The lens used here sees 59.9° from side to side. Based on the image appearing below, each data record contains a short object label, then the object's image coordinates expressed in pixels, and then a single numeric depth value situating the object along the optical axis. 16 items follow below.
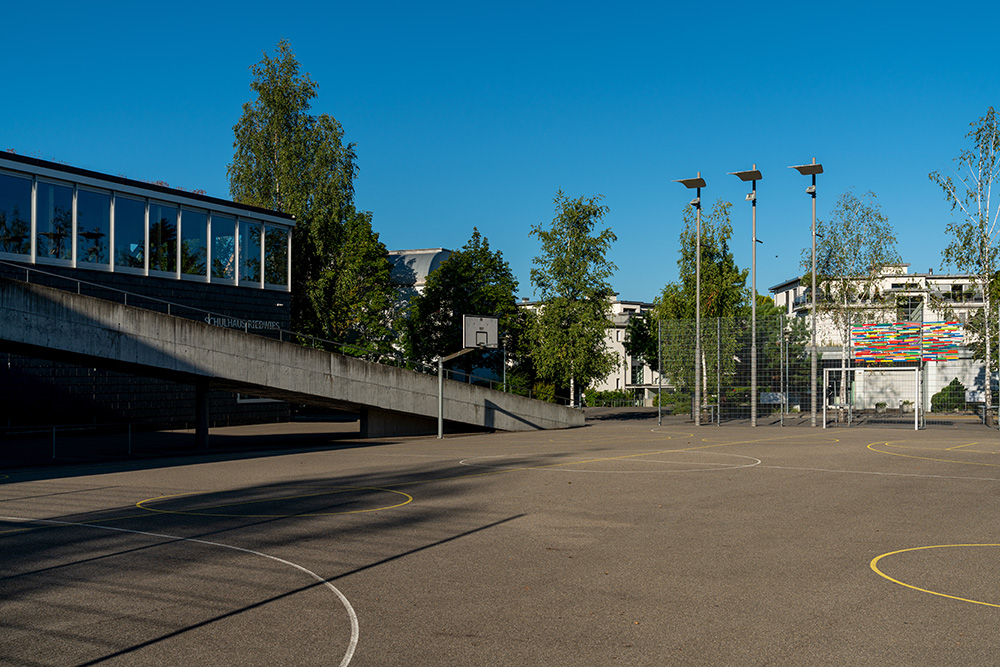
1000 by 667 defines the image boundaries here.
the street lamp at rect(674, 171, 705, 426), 38.97
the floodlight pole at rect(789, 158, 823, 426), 36.31
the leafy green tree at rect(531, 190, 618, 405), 42.31
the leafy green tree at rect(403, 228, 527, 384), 51.97
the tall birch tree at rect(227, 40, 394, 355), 48.84
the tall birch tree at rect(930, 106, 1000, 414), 39.03
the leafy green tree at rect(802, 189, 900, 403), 44.50
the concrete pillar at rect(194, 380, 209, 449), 26.30
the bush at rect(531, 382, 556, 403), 46.19
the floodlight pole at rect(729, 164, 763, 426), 38.03
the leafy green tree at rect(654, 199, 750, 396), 40.81
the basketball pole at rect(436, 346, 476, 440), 31.75
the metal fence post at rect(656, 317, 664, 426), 40.07
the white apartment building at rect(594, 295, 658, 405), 84.62
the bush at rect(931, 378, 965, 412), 39.84
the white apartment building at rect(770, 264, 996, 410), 39.34
